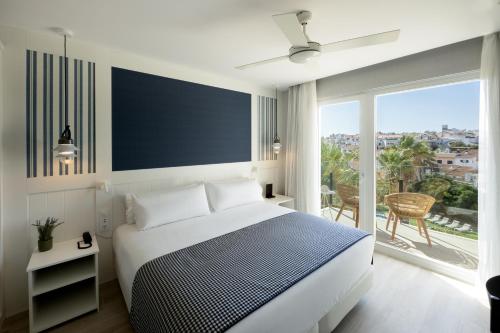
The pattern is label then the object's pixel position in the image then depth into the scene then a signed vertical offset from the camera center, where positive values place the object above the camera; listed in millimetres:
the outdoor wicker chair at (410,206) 2721 -512
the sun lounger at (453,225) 2525 -668
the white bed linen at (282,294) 1218 -735
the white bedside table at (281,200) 3524 -545
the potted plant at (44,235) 1886 -581
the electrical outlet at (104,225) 2314 -614
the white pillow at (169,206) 2197 -418
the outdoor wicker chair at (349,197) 3281 -477
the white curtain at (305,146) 3547 +322
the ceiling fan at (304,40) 1428 +883
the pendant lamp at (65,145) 1829 +170
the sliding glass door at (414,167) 2420 -22
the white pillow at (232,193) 2789 -355
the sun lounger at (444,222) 2580 -648
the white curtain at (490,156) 2045 +80
